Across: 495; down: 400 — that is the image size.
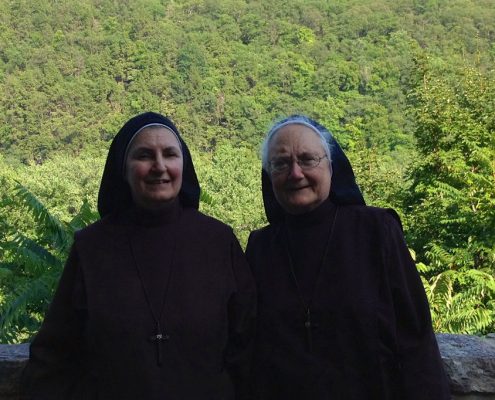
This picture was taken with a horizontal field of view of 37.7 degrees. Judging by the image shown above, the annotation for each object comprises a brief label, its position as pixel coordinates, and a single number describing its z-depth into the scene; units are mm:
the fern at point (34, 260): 6145
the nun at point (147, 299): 1908
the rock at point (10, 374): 2260
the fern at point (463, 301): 6457
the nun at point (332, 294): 1907
